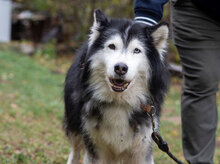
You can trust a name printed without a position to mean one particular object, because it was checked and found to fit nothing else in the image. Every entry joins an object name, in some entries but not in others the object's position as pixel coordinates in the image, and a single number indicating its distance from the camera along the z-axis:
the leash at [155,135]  2.47
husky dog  2.41
